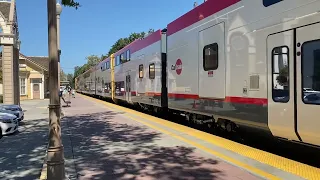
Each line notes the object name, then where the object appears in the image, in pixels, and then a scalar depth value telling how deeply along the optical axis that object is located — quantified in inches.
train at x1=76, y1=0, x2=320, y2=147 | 150.4
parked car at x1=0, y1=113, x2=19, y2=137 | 295.9
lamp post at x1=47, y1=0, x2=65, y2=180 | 138.3
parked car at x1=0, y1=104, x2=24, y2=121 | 373.4
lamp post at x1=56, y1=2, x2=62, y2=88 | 396.7
